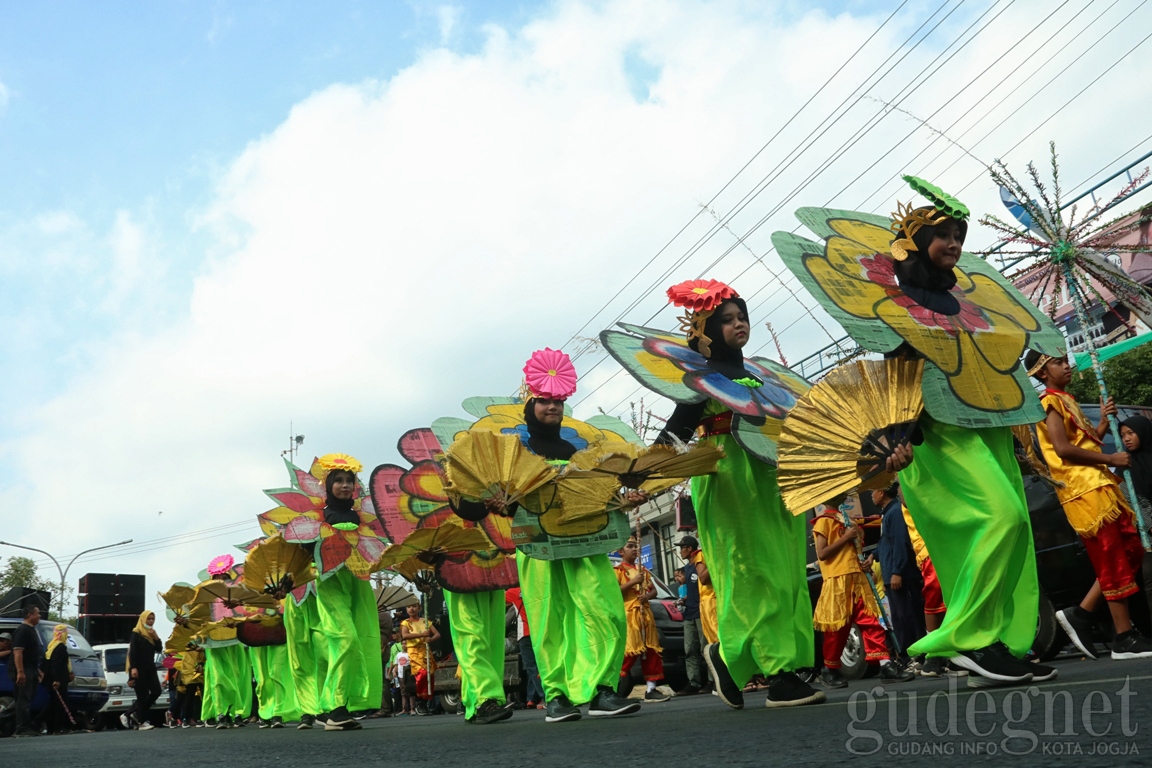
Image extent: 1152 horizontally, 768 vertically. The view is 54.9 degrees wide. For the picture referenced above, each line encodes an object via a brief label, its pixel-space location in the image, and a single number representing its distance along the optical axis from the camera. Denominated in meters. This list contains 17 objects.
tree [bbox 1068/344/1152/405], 24.97
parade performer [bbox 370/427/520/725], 7.25
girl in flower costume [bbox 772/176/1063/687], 4.00
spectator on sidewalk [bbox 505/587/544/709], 11.66
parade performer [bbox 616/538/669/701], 10.84
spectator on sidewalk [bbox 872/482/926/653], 8.01
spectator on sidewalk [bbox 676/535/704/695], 10.77
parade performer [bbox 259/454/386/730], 8.41
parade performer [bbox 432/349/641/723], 6.02
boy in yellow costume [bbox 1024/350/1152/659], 6.06
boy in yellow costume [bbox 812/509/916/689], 8.15
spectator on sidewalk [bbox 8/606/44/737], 13.73
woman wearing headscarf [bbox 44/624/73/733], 15.11
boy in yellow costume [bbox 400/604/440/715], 14.55
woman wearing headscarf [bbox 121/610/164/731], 15.08
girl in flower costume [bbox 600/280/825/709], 5.13
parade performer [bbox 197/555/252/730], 14.15
